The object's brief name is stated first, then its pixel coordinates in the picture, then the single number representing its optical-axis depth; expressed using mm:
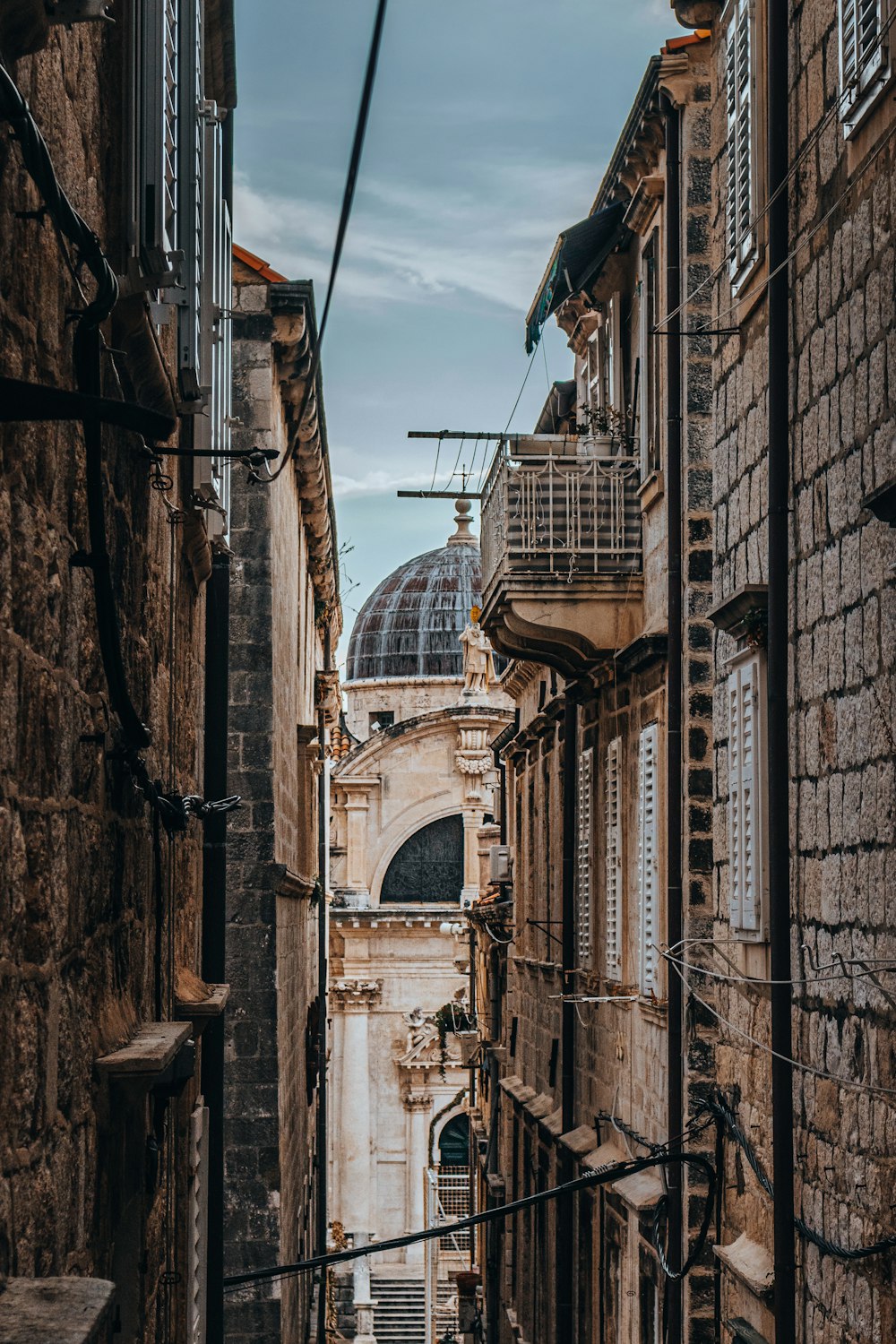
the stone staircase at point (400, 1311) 41125
